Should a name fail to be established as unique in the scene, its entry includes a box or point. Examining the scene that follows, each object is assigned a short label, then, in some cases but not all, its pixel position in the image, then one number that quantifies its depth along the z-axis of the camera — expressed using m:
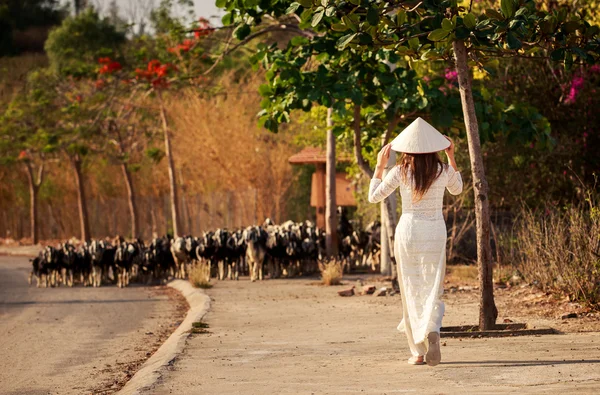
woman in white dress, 9.08
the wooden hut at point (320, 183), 30.88
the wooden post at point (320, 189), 30.95
